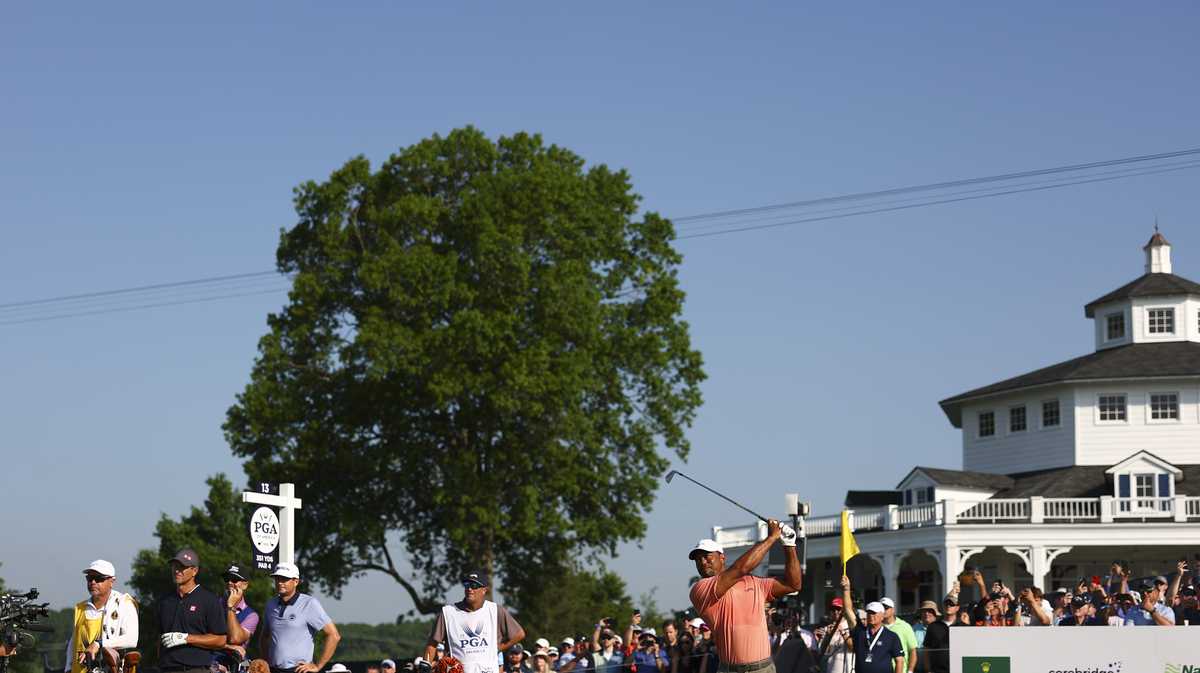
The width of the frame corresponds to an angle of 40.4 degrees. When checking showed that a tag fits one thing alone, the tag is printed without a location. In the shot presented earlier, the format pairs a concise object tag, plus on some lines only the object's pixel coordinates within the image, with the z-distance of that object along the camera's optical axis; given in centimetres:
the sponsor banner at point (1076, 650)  1692
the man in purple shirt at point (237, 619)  1209
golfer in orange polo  1085
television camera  1366
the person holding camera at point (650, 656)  2230
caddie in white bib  1223
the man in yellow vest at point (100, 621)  1200
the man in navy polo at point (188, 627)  1175
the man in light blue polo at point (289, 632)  1257
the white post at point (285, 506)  2286
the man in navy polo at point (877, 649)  1535
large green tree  4538
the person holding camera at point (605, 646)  2523
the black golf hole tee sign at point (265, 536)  2195
